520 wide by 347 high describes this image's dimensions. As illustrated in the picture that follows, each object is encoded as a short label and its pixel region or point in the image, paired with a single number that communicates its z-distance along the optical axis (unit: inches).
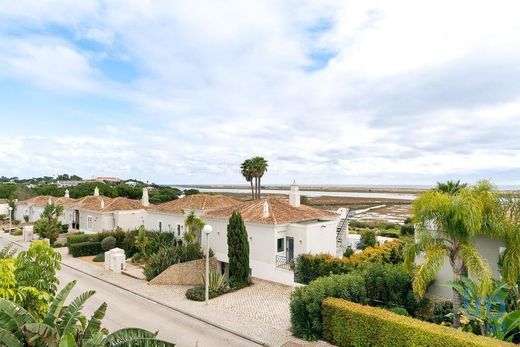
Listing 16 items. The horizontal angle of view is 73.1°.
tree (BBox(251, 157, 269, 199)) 2073.1
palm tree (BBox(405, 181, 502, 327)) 510.3
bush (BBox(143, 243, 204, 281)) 1017.3
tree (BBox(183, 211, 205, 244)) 1099.3
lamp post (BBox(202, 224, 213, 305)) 771.7
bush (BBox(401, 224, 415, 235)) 1924.0
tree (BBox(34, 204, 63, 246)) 1568.7
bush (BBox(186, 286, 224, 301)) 826.6
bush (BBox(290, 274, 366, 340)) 598.2
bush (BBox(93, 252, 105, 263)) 1294.3
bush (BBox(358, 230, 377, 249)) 1432.3
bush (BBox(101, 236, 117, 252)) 1387.8
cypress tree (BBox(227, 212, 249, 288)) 942.4
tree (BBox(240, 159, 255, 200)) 2078.0
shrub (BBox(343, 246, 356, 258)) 1206.5
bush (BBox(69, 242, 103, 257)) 1371.8
